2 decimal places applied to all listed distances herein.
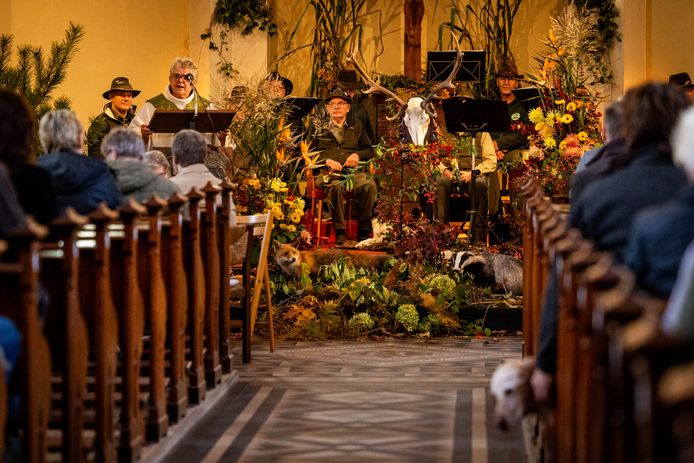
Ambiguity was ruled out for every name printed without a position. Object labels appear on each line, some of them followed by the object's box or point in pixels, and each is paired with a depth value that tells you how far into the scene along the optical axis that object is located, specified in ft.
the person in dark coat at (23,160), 20.62
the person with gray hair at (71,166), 25.70
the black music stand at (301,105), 52.06
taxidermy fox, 44.05
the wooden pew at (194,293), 28.09
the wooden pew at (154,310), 23.90
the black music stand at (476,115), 49.20
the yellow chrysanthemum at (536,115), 46.42
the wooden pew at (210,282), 30.28
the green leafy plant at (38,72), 36.61
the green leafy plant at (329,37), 63.79
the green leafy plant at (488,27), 65.09
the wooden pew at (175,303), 25.85
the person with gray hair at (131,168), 29.48
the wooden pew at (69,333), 18.92
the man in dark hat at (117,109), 47.38
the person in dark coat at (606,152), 26.76
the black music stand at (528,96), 54.14
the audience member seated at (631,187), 18.88
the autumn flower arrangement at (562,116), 46.09
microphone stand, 42.25
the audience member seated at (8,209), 18.41
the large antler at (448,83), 53.81
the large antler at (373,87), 54.92
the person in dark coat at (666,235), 14.79
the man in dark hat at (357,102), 59.41
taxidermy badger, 44.46
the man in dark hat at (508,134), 56.92
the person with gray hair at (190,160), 34.49
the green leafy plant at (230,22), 61.74
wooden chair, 36.10
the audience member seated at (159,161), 36.21
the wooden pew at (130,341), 22.02
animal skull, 52.10
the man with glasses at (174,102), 46.01
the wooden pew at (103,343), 20.57
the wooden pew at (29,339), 16.98
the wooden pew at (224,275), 32.53
